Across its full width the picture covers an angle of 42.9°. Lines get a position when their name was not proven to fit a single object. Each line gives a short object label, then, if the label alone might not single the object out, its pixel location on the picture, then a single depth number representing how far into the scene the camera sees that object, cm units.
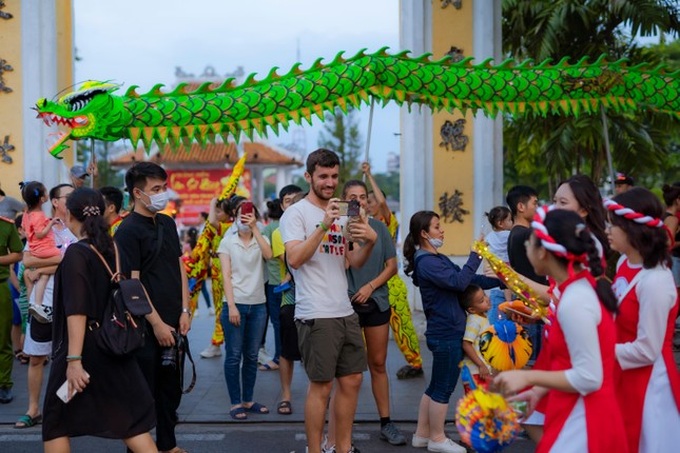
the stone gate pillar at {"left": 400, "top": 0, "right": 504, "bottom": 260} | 1138
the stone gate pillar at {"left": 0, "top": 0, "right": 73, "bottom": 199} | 1084
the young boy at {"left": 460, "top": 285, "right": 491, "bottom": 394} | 623
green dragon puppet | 721
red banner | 4178
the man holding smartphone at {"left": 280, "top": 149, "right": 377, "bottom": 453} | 533
